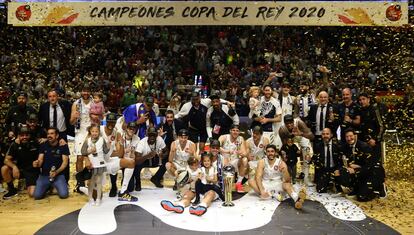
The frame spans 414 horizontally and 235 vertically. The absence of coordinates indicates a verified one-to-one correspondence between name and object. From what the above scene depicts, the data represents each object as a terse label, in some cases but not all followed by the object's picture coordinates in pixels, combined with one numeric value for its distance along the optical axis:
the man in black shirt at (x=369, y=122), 7.29
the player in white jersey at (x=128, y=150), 6.76
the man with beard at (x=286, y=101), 8.25
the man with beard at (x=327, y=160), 7.18
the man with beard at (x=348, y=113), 7.33
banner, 12.20
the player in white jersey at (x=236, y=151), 7.37
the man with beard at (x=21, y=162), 7.11
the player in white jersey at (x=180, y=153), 7.24
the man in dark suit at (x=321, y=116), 7.54
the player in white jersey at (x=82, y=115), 7.57
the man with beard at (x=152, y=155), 7.14
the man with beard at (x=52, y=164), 7.05
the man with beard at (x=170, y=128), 7.84
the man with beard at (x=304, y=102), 8.34
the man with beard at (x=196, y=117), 7.90
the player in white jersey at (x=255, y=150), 7.52
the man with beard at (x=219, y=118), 7.77
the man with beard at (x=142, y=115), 7.60
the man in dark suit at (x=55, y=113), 7.52
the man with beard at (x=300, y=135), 7.44
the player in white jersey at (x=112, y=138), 6.78
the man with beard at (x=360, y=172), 6.88
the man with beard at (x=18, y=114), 7.49
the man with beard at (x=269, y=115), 7.91
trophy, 6.38
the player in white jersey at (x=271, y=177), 6.80
